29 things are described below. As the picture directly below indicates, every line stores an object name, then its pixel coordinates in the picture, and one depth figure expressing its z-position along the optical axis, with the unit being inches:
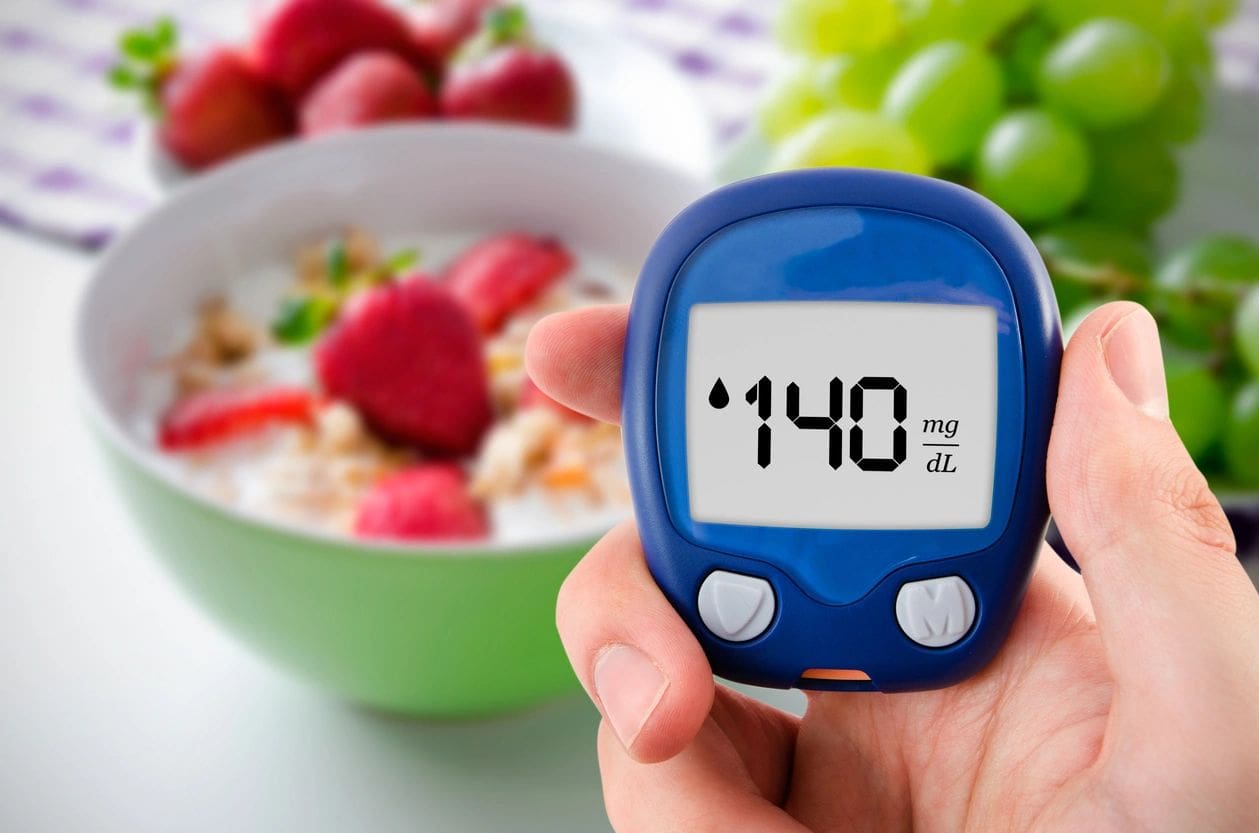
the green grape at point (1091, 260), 18.9
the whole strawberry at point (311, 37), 23.5
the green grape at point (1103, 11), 20.2
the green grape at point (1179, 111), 20.8
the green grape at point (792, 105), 21.4
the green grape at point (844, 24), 20.6
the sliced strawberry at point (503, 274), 19.9
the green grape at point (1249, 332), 18.2
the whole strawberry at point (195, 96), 22.6
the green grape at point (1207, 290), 18.8
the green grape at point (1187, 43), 21.0
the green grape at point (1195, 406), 18.5
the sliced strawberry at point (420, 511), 17.2
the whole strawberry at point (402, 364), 18.5
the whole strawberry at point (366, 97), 22.6
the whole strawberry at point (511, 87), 23.1
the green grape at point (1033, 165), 19.4
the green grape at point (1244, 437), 18.2
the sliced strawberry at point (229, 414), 18.4
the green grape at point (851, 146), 18.8
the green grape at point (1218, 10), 21.5
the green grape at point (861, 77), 21.1
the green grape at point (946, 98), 19.7
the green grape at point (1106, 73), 19.4
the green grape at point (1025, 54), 20.6
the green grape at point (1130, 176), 20.7
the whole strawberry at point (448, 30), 24.9
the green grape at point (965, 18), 20.3
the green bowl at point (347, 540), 16.0
